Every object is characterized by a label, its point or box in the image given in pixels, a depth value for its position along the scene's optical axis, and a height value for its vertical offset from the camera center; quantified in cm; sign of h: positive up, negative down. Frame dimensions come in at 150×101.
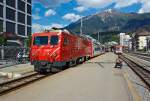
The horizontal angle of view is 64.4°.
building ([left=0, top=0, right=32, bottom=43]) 3223 +959
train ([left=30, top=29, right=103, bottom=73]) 818 +6
